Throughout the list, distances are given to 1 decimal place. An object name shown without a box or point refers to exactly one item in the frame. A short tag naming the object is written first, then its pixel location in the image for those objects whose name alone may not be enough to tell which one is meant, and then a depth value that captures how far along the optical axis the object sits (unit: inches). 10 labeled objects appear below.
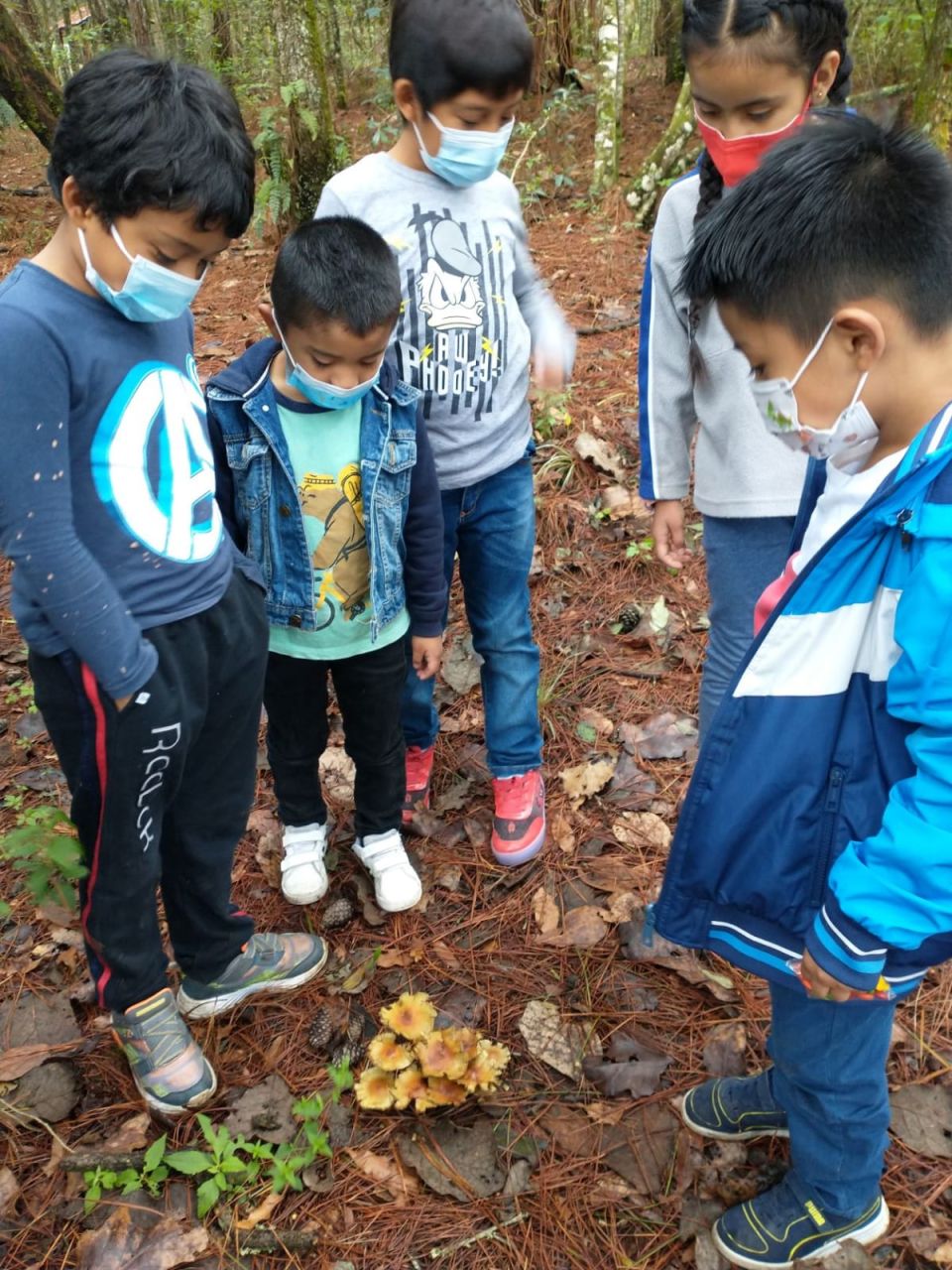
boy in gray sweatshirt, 86.7
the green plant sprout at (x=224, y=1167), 81.2
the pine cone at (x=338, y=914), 108.0
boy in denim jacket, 80.3
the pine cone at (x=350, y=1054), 93.1
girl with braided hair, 76.6
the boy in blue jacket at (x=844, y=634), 49.0
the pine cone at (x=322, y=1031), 95.2
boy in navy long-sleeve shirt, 62.4
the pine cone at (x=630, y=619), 153.2
